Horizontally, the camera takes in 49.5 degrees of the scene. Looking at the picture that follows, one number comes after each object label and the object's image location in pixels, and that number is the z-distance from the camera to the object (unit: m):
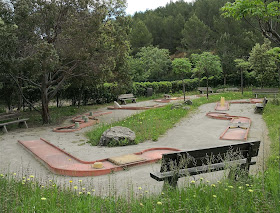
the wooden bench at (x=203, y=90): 30.66
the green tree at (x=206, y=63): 27.56
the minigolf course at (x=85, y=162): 7.14
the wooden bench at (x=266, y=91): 23.20
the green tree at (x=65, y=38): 13.13
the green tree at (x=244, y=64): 27.22
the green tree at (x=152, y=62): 36.46
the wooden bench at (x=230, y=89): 31.55
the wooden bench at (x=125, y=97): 25.05
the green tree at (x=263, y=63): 27.64
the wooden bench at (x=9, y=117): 13.62
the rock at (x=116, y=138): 10.16
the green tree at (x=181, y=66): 24.03
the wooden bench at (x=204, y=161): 4.80
